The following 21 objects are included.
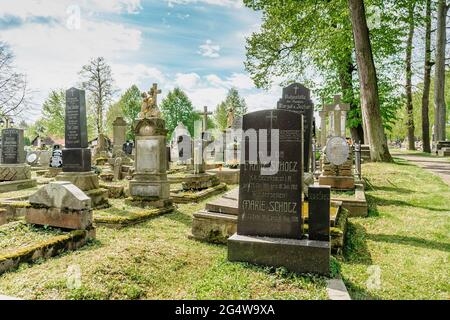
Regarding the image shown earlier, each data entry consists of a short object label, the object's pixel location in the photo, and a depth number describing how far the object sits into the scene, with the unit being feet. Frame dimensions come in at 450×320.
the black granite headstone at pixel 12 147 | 43.78
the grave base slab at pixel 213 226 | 19.43
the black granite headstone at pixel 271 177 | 15.26
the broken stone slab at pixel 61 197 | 18.07
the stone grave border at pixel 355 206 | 24.91
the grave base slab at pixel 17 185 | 40.23
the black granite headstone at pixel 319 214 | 14.61
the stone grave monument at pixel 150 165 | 29.63
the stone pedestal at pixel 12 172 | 42.57
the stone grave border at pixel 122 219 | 22.70
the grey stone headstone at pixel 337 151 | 29.94
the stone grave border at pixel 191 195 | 33.22
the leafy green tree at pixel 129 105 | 205.05
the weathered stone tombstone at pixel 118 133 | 72.64
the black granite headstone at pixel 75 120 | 32.35
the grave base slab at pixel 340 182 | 30.17
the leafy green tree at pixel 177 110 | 223.71
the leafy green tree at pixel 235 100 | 247.89
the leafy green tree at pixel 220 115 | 235.89
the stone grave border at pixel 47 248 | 14.23
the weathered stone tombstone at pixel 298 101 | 27.02
